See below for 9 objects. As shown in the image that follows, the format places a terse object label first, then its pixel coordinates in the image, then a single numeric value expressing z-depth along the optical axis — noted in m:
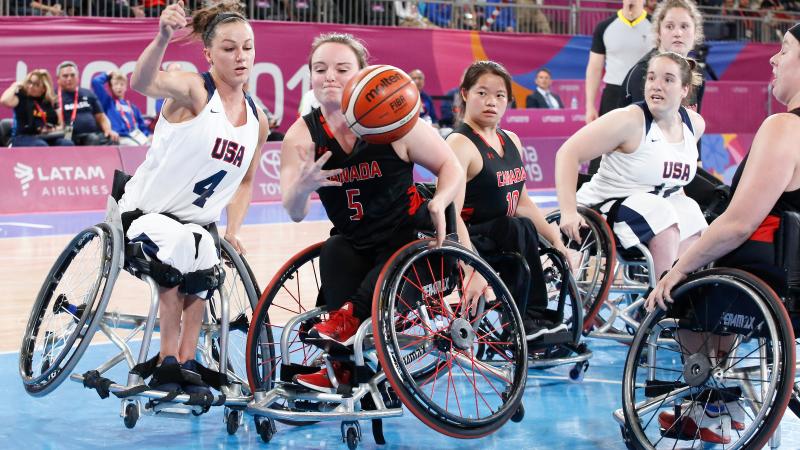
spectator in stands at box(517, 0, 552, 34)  16.42
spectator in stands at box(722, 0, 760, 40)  18.34
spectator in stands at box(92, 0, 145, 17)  13.07
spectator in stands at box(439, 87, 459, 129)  14.80
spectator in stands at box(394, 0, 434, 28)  15.23
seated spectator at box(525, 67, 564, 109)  15.16
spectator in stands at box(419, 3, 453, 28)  15.70
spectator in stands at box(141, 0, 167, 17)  13.22
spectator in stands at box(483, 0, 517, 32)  16.06
